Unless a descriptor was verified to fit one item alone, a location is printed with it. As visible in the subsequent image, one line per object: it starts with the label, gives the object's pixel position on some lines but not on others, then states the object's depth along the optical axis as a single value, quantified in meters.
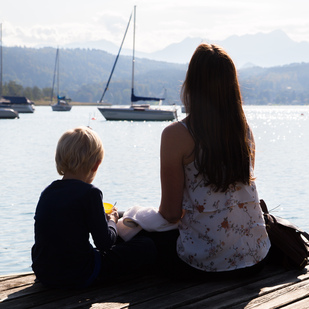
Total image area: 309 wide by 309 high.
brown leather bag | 3.06
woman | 2.59
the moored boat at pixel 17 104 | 54.19
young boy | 2.52
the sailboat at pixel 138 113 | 41.81
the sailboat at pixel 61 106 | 74.50
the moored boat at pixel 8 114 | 44.88
